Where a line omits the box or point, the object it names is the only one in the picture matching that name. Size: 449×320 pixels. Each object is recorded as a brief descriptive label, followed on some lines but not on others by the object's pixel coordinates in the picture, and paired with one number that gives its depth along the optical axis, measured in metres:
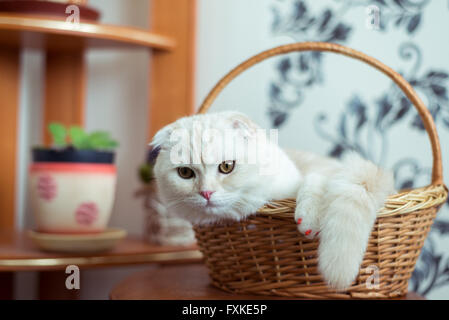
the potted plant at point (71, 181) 1.18
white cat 0.74
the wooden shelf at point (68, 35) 1.25
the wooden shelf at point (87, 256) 1.12
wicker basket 0.81
